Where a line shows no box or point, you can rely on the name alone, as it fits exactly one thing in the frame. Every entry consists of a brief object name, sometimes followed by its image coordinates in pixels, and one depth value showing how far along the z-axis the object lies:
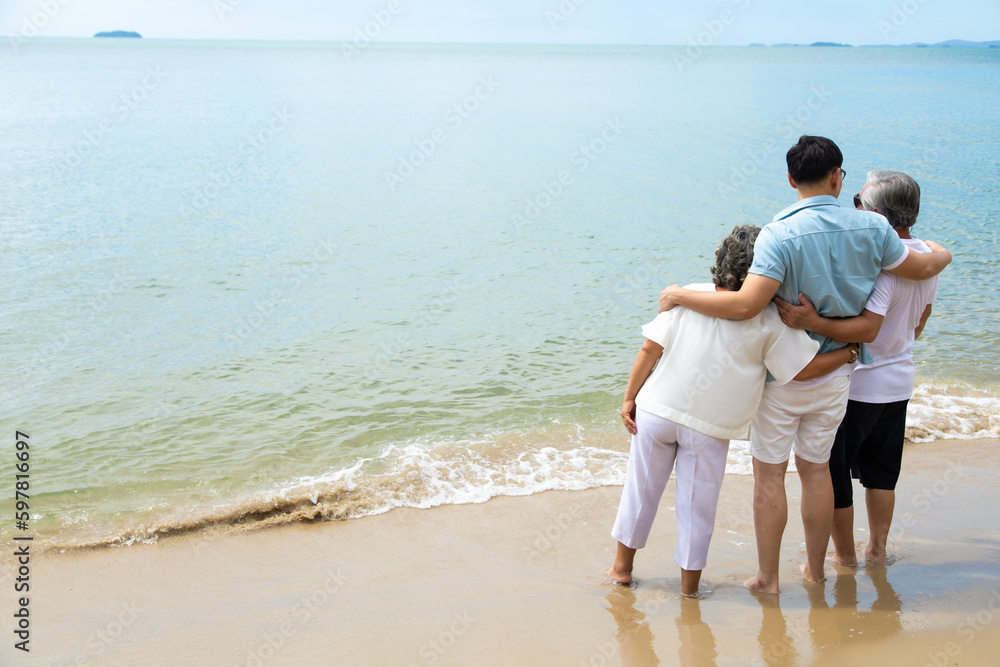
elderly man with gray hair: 3.15
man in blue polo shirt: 2.96
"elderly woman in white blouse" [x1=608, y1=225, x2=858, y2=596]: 3.04
